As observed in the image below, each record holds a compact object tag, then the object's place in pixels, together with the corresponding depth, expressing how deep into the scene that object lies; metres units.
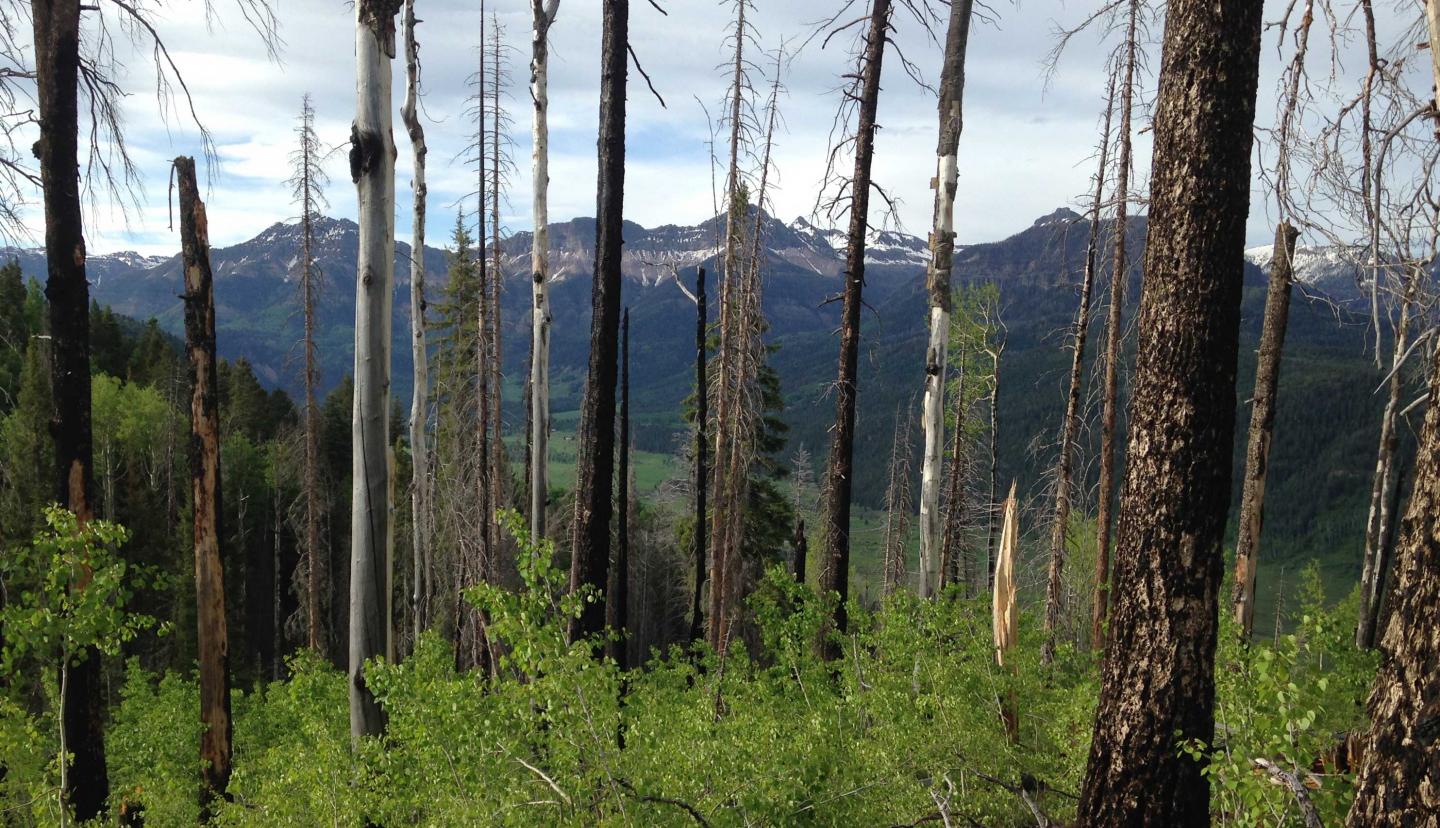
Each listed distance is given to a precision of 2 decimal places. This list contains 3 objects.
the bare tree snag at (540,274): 11.02
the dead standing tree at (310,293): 18.72
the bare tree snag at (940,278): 10.05
